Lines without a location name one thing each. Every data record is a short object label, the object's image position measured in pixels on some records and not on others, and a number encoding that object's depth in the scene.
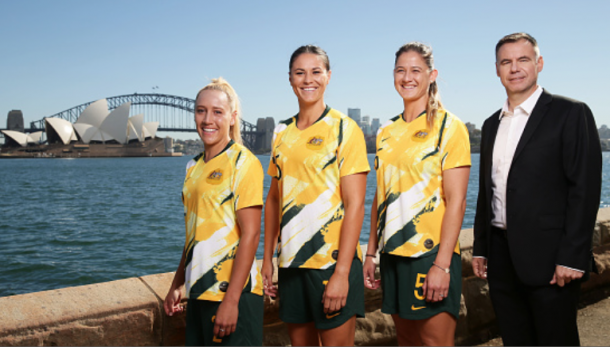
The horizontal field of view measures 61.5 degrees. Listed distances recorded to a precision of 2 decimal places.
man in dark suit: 1.66
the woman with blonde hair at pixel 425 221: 1.75
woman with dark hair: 1.68
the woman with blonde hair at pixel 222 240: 1.59
